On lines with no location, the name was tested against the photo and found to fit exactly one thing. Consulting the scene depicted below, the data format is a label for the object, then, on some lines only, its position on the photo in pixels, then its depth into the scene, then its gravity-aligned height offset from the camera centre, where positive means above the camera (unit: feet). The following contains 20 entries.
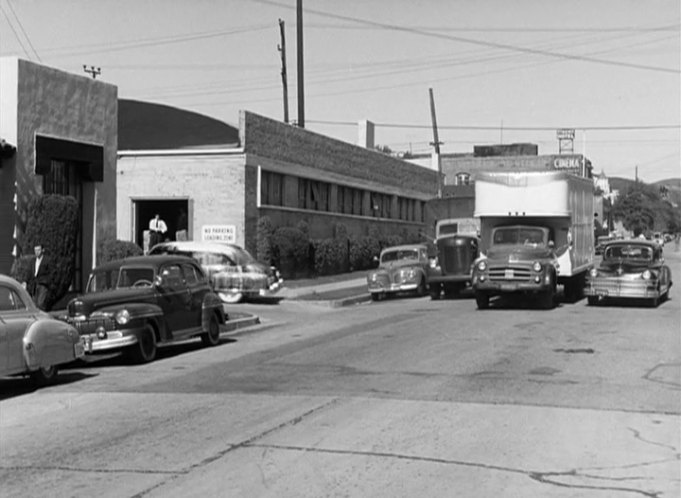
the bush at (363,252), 142.72 -1.02
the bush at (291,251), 114.42 -0.61
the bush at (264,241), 111.34 +0.57
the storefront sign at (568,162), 299.38 +25.66
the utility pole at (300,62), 148.25 +28.49
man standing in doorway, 103.19 +1.77
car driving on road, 80.18 -2.54
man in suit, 63.82 -2.04
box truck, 78.89 +0.94
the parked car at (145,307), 50.08 -3.32
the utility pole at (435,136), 216.33 +24.56
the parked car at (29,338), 40.50 -3.99
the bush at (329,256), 127.24 -1.40
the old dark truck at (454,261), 96.07 -1.60
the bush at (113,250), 78.69 -0.27
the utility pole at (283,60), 165.37 +32.07
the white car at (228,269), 89.25 -2.15
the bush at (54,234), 66.80 +0.91
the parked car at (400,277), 100.89 -3.32
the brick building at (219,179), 108.47 +7.81
